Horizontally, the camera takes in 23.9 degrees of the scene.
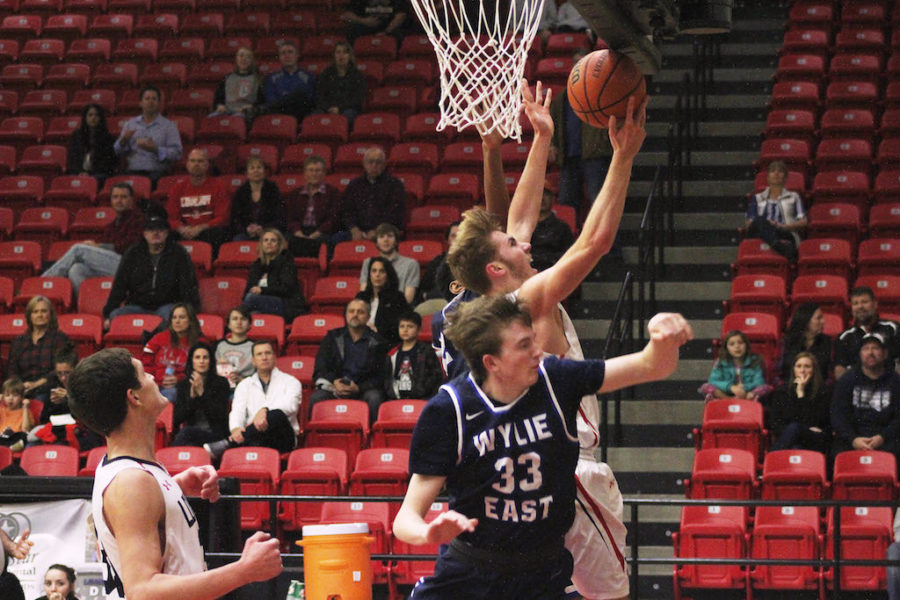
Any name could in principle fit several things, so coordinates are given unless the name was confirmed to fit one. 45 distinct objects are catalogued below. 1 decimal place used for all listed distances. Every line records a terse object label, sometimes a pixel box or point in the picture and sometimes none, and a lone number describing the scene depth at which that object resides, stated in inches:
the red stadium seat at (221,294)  691.5
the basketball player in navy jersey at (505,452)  222.5
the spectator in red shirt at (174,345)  621.6
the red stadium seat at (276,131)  841.0
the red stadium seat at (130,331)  656.3
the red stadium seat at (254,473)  546.1
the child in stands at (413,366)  591.9
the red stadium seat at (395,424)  563.7
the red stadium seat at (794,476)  516.4
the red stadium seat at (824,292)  632.1
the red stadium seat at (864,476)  511.9
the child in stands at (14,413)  596.4
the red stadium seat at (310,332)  649.8
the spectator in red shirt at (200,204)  751.9
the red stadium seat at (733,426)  552.1
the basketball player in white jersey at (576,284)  258.2
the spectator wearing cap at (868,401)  543.6
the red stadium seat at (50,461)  566.7
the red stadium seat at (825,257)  660.3
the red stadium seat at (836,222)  689.5
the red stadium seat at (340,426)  578.3
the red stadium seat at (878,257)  657.8
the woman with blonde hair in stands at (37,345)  638.7
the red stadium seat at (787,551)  502.3
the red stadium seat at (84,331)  665.4
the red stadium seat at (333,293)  681.5
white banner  449.9
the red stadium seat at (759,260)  669.4
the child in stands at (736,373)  576.3
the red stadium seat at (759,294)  637.7
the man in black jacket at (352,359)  603.5
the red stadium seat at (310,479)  540.5
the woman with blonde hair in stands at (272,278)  670.9
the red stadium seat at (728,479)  520.9
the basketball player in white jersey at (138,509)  214.8
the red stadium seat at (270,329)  654.8
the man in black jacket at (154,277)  676.9
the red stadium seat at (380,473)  535.0
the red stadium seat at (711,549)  509.3
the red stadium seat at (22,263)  743.9
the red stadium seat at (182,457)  547.1
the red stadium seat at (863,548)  501.8
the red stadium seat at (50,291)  705.6
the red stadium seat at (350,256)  705.1
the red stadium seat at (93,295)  713.7
